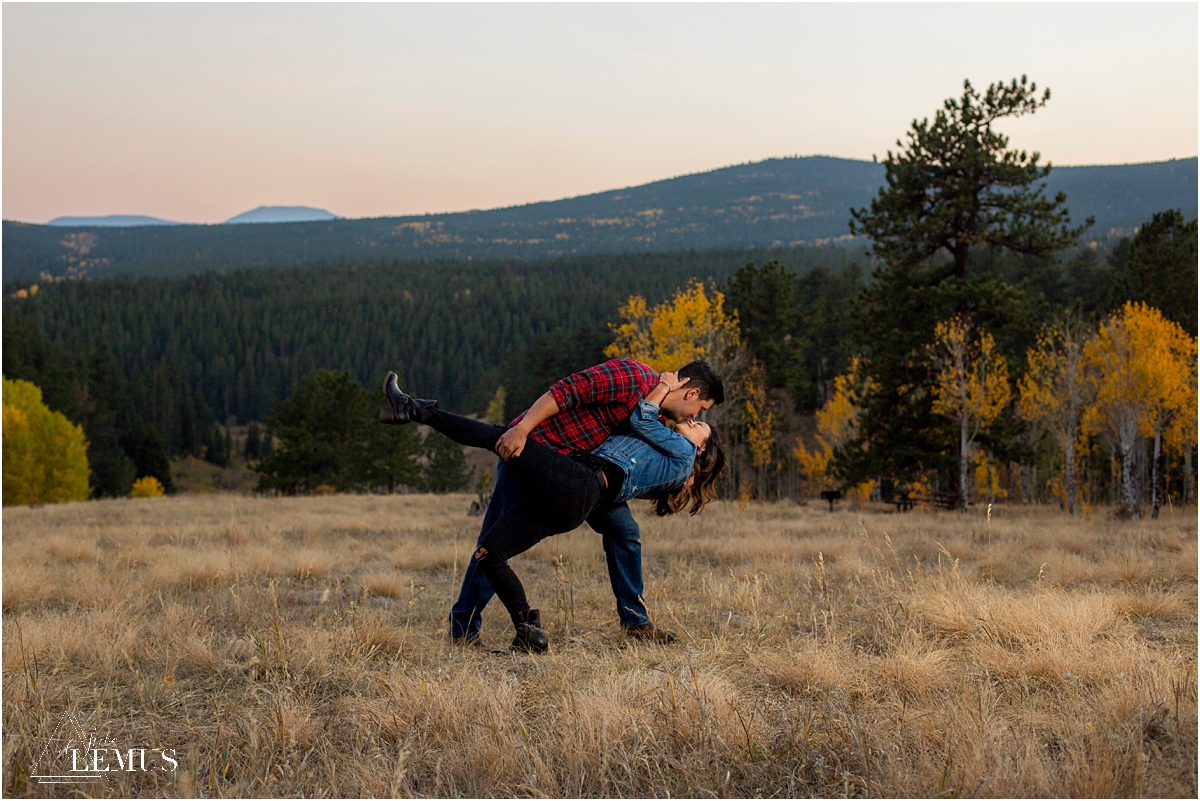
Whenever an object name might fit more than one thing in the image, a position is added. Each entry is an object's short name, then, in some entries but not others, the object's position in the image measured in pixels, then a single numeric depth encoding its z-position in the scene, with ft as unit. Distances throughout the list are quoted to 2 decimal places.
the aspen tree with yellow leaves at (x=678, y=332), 76.59
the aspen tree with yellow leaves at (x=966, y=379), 66.80
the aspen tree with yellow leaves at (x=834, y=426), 118.42
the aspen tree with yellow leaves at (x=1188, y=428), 64.03
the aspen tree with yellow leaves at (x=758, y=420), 111.75
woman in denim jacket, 12.87
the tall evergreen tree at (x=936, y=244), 65.05
